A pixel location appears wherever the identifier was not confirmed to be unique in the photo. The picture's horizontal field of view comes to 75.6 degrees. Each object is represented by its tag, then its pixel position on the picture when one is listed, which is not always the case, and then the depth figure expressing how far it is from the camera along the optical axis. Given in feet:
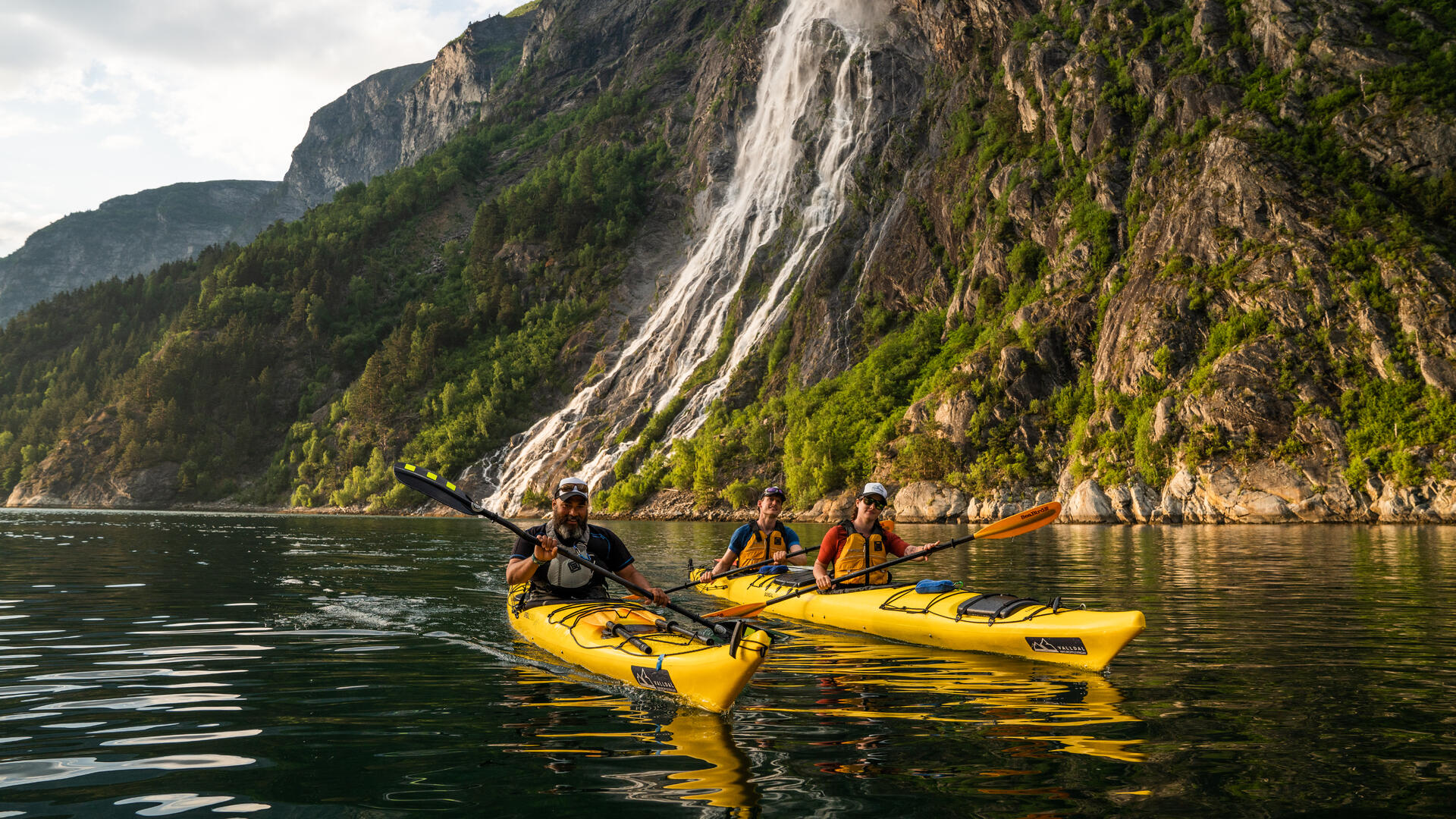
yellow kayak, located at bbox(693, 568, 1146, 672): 30.09
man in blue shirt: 52.29
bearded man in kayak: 32.35
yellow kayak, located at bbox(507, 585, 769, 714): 23.86
